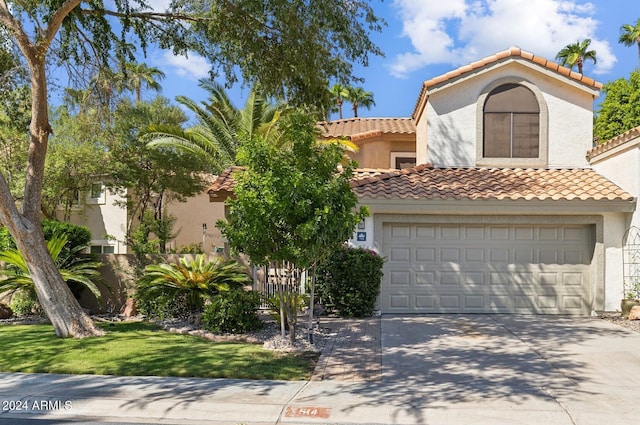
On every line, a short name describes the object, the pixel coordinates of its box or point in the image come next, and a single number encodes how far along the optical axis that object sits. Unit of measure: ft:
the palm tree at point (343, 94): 136.75
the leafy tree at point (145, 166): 67.97
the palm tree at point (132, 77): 42.48
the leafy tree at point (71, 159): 63.00
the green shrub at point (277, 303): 34.07
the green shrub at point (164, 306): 38.32
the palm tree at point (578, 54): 124.16
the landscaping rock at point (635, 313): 38.76
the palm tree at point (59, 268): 38.60
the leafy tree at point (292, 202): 27.73
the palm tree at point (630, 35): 118.21
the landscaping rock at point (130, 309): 42.91
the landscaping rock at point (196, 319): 36.65
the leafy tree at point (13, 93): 39.37
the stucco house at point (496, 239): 42.04
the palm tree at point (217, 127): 66.54
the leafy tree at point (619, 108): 76.48
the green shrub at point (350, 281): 40.60
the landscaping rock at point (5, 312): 41.52
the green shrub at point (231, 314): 33.78
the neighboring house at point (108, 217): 78.48
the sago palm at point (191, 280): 37.91
